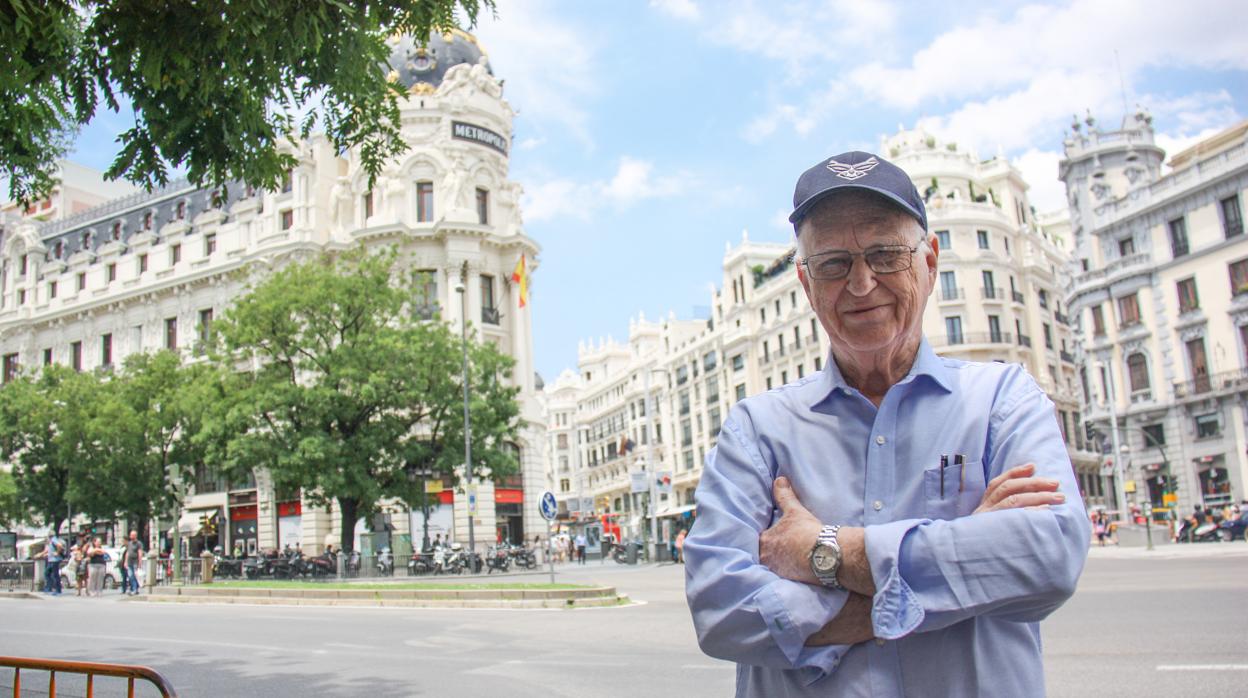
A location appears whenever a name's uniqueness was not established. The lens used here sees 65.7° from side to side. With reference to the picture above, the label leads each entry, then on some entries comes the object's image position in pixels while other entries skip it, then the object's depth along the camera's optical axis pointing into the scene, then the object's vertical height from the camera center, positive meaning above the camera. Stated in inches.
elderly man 68.2 -1.1
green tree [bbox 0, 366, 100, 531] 1525.6 +170.2
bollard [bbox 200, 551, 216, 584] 1014.7 -37.4
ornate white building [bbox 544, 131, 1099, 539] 2180.1 +431.5
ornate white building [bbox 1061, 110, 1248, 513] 1584.6 +273.6
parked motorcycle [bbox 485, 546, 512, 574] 1298.0 -62.9
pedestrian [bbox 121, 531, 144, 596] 968.9 -25.8
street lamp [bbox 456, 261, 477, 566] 1122.0 +68.9
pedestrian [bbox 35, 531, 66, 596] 1043.1 -32.4
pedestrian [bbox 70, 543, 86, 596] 1064.2 -29.5
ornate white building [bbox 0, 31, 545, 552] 1722.4 +518.0
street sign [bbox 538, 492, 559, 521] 928.9 +4.9
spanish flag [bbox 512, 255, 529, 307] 1619.7 +398.4
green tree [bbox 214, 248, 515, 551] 1182.3 +166.2
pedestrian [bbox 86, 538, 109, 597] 1016.2 -30.0
